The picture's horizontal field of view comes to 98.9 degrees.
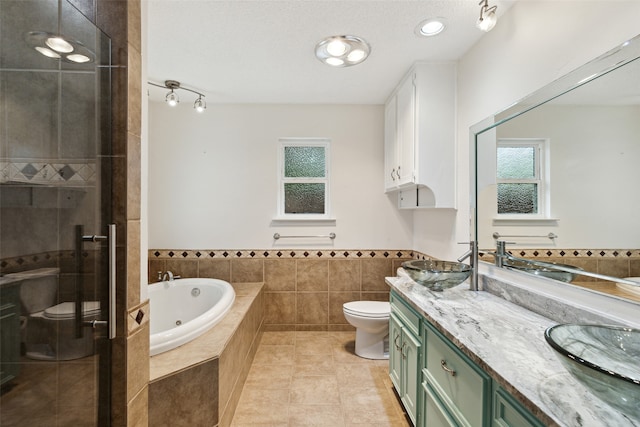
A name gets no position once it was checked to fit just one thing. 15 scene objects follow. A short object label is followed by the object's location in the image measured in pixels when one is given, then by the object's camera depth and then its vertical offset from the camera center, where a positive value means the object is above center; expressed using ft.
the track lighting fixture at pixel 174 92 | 8.25 +3.92
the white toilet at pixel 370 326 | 7.72 -3.23
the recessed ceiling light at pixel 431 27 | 5.47 +3.87
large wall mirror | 3.31 +0.53
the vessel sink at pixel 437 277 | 5.10 -1.19
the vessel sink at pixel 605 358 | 1.94 -1.30
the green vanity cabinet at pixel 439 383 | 2.91 -2.31
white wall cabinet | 6.98 +2.15
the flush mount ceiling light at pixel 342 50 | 6.08 +3.81
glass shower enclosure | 2.56 +0.10
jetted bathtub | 8.56 -2.75
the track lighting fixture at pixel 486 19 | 4.37 +3.13
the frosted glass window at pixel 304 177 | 10.15 +1.38
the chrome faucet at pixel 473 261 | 5.54 -0.97
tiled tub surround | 4.42 -2.91
